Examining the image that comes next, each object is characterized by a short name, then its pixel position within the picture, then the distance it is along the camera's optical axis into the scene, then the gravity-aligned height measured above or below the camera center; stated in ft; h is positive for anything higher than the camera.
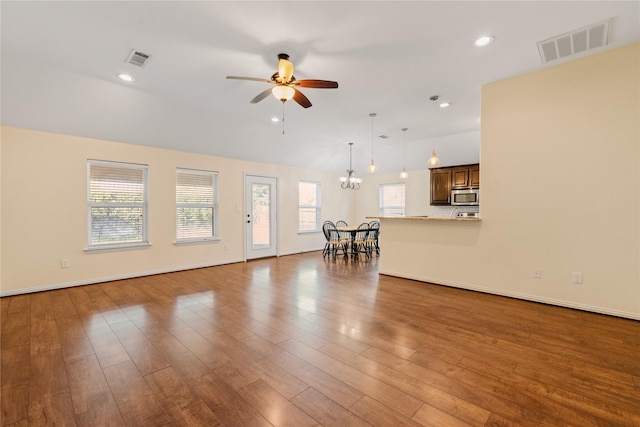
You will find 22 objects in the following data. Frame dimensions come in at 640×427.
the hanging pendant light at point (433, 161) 16.41 +2.97
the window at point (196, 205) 18.20 +0.40
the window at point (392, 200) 27.53 +1.18
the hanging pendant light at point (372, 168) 16.69 +2.84
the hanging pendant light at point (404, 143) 19.52 +5.53
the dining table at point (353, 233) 21.99 -1.73
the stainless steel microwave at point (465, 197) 21.57 +1.17
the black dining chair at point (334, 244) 22.54 -2.67
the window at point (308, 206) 26.04 +0.50
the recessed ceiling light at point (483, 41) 8.98 +5.55
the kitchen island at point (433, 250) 13.14 -1.95
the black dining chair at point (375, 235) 23.12 -2.16
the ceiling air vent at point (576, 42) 8.69 +5.64
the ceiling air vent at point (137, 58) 9.77 +5.48
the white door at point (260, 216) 21.44 -0.39
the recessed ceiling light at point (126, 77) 11.47 +5.54
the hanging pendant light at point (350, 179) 23.35 +2.75
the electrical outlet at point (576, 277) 10.66 -2.48
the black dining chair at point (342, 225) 27.36 -1.44
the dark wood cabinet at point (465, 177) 21.80 +2.78
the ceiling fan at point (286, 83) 8.97 +4.26
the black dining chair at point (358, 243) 22.65 -2.59
